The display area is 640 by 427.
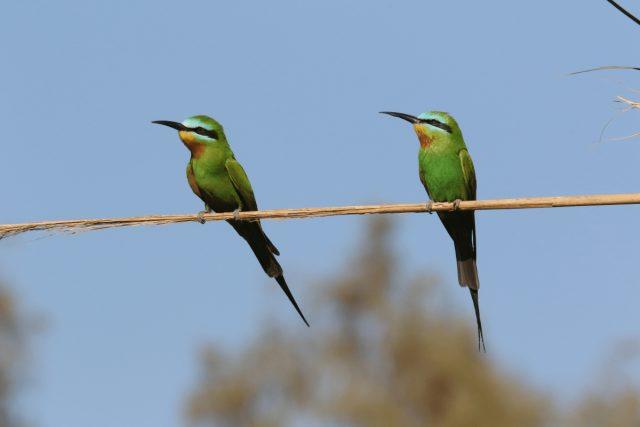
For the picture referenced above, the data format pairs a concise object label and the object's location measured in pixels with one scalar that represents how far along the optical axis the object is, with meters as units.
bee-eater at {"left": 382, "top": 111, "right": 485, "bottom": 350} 11.45
